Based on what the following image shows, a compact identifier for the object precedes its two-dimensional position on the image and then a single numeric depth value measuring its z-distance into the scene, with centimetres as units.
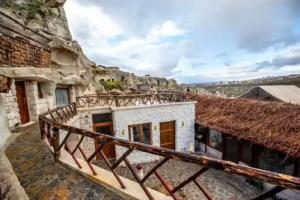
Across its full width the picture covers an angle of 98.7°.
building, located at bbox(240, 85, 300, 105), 815
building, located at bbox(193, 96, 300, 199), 489
